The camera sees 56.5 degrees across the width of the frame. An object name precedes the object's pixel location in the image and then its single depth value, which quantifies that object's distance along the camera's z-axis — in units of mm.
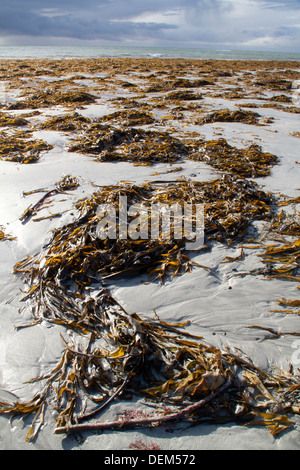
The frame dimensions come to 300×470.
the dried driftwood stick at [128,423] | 1332
